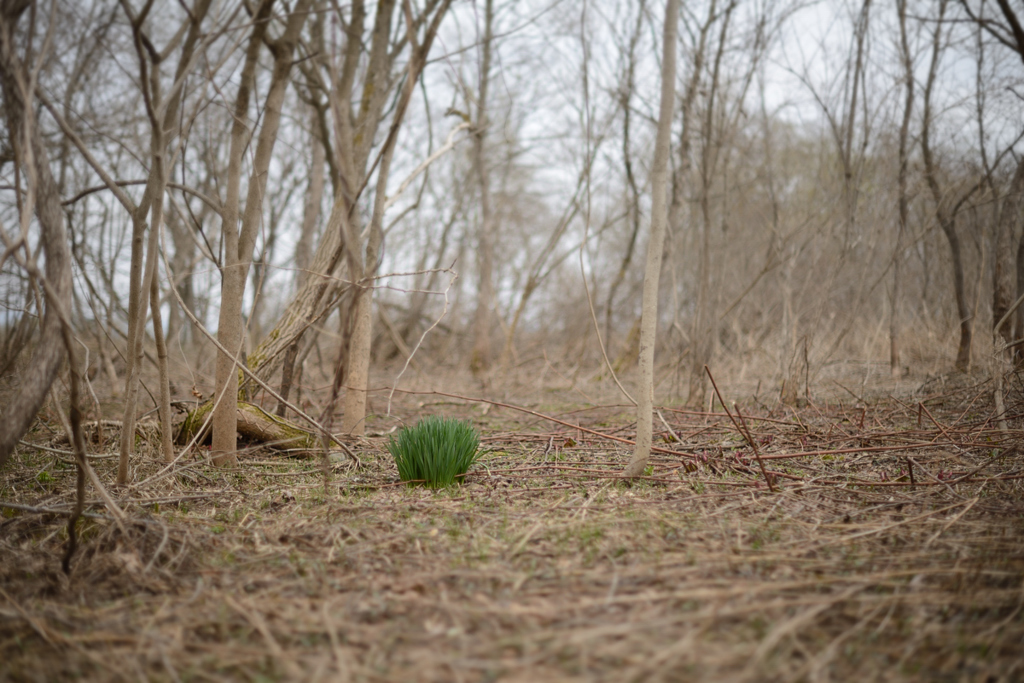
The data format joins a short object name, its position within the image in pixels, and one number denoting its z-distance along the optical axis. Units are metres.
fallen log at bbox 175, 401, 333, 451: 3.58
